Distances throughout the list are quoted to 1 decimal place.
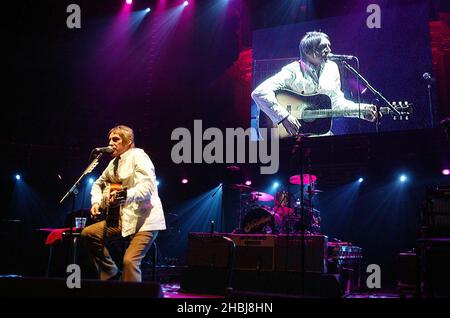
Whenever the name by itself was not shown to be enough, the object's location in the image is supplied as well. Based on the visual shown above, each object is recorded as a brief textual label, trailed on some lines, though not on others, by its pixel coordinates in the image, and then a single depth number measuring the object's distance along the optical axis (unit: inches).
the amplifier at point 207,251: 280.7
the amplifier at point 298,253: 258.8
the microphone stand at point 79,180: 185.8
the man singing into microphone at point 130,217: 173.2
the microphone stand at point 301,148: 185.0
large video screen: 348.5
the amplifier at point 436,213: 185.0
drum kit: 308.5
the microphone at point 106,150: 189.0
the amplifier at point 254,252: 273.1
